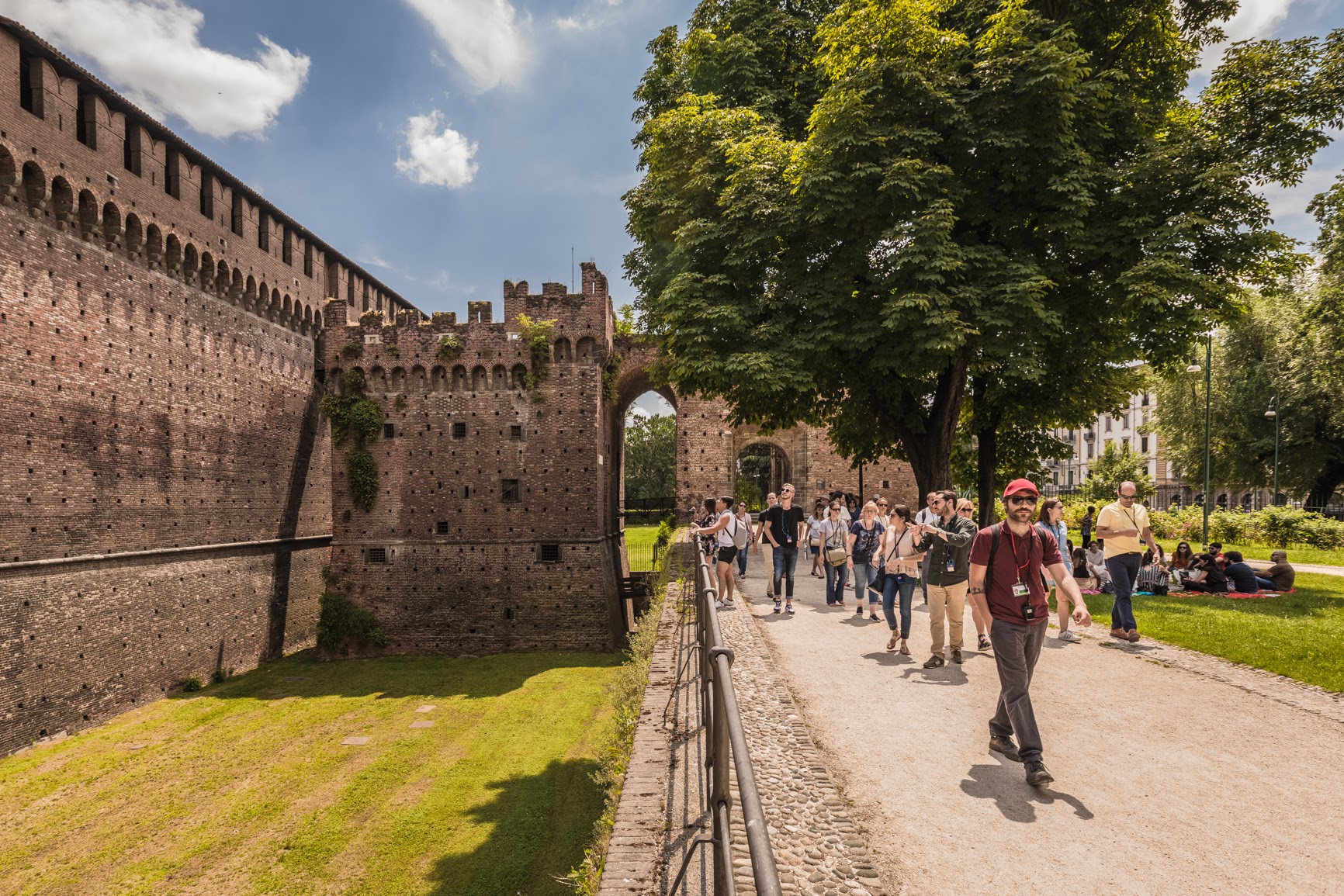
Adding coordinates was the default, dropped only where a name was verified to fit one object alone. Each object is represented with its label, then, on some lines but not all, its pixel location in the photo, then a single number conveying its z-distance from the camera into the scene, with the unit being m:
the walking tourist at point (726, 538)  10.49
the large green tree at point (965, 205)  11.59
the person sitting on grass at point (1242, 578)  12.25
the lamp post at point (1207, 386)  24.05
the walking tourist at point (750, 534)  13.44
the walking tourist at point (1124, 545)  8.32
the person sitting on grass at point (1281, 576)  12.58
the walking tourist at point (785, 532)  10.62
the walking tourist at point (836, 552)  10.73
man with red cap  4.70
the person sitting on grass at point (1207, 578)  12.51
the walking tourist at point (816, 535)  14.22
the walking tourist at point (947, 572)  7.23
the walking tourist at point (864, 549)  10.34
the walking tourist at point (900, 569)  7.90
